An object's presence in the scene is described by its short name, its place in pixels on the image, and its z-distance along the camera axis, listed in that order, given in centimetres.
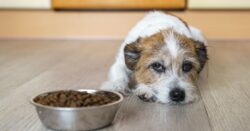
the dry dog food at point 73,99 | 71
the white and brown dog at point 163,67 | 87
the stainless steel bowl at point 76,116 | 68
